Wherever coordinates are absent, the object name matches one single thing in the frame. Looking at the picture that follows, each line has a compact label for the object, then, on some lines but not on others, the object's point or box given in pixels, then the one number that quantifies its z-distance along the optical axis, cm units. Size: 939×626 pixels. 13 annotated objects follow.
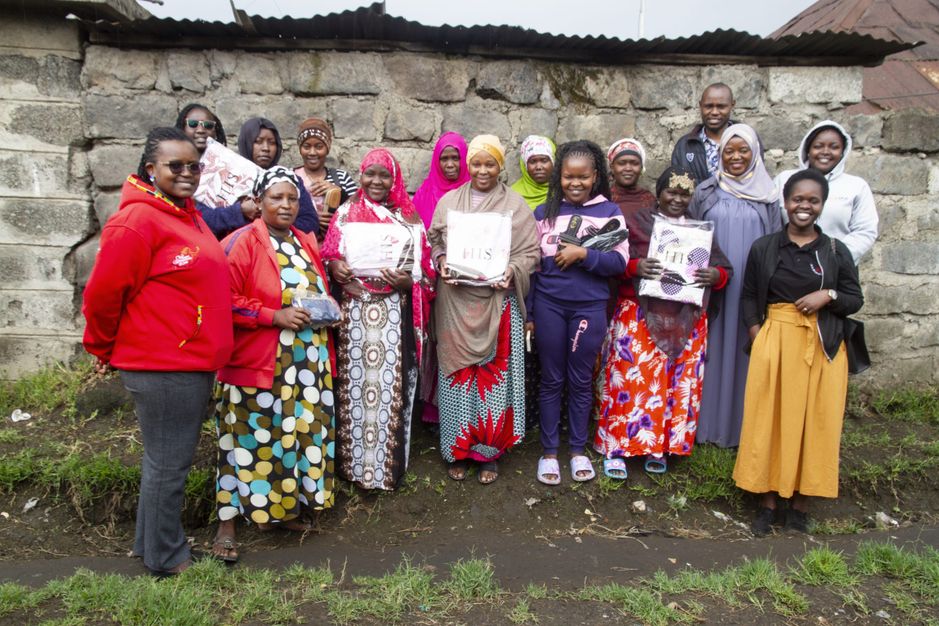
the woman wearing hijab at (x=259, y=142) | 396
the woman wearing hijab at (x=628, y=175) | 416
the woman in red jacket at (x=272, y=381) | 316
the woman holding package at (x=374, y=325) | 364
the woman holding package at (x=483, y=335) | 373
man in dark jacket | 444
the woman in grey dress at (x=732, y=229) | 402
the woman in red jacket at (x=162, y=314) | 264
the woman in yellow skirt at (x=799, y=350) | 353
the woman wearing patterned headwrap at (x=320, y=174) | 397
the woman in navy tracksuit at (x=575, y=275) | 380
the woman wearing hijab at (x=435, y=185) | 415
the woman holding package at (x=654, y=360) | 389
